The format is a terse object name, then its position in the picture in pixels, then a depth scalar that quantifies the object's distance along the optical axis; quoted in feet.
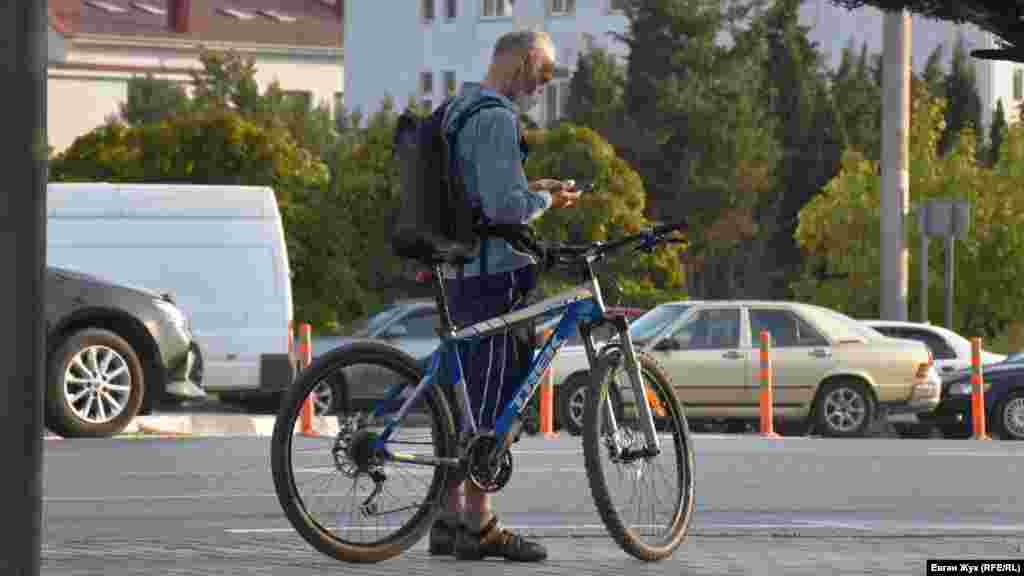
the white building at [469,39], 301.43
